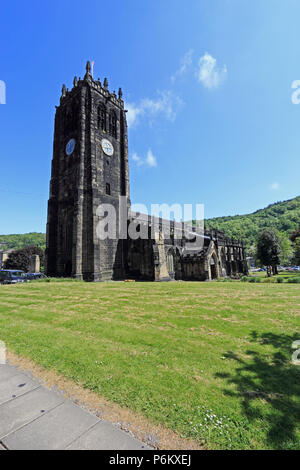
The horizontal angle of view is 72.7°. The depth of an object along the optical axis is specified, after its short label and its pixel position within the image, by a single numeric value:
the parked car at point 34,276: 27.96
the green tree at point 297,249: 46.71
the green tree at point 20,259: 54.44
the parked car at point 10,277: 26.41
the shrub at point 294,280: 24.76
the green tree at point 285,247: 65.75
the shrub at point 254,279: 27.39
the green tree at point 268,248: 44.34
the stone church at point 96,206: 29.22
